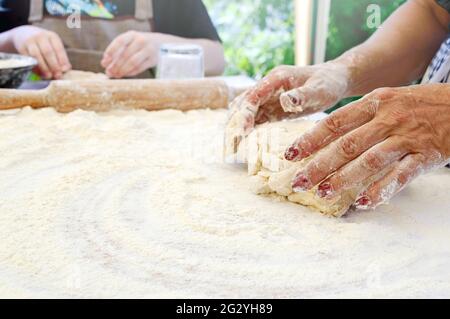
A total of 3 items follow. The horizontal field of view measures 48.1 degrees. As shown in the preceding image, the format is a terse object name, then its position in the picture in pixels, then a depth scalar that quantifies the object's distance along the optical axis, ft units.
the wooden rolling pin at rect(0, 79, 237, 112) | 5.32
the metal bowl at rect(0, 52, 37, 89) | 5.68
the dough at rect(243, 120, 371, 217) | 3.31
